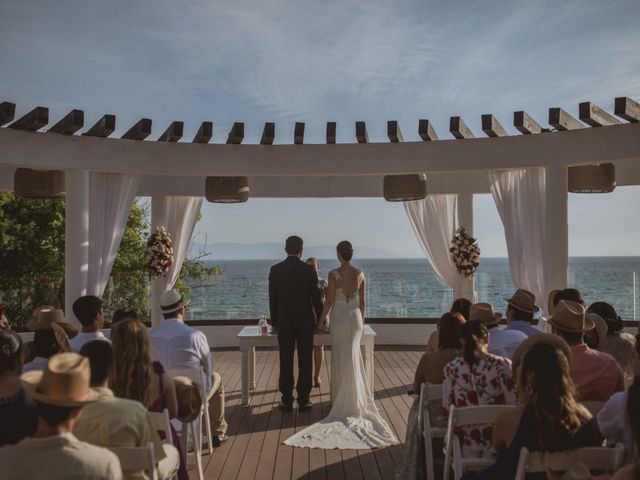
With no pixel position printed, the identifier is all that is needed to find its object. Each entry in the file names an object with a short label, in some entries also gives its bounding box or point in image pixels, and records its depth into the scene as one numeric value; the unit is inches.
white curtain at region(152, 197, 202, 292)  386.6
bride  219.6
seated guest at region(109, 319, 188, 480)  126.2
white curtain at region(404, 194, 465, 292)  394.9
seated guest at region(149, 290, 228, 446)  183.8
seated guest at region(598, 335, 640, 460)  112.1
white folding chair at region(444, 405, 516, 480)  120.4
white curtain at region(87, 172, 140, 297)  301.1
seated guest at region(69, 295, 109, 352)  175.1
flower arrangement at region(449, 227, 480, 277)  364.5
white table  260.8
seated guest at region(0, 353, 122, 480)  81.7
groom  249.9
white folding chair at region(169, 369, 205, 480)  163.2
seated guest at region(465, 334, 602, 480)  104.6
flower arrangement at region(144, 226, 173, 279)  338.6
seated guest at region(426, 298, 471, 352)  203.0
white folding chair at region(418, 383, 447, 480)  152.6
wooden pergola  267.9
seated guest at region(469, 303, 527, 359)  175.3
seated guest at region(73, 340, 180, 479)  105.6
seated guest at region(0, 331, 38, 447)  109.6
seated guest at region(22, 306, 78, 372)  154.0
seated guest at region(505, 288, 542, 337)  186.1
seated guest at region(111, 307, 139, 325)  199.0
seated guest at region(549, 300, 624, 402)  143.3
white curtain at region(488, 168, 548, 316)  302.0
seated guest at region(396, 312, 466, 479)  163.0
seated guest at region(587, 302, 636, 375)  193.6
